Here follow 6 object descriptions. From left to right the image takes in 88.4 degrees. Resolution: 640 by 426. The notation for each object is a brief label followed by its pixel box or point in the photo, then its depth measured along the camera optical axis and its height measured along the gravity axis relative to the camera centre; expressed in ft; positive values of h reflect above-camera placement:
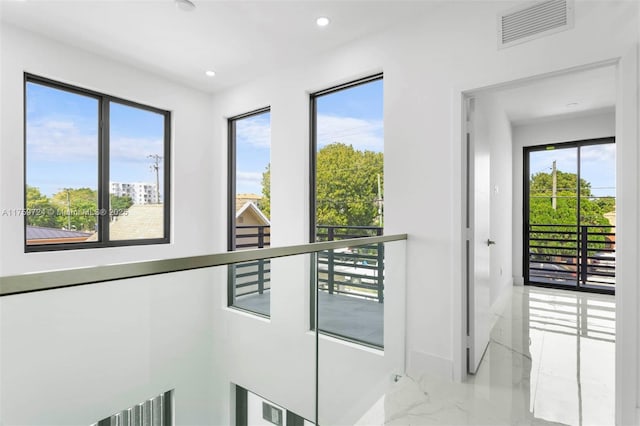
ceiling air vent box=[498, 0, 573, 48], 6.41 +3.90
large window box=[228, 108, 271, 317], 12.84 +1.29
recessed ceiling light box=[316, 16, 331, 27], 8.63 +5.09
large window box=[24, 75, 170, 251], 9.87 +1.46
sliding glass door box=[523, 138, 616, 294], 15.62 -0.15
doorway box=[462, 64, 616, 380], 11.92 +1.68
